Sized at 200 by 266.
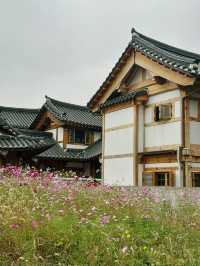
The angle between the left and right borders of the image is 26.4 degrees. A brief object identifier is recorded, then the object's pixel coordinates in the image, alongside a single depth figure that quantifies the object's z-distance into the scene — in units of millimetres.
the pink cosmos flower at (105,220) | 6052
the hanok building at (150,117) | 17969
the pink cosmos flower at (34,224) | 5646
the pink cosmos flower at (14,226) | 5743
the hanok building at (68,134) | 32938
